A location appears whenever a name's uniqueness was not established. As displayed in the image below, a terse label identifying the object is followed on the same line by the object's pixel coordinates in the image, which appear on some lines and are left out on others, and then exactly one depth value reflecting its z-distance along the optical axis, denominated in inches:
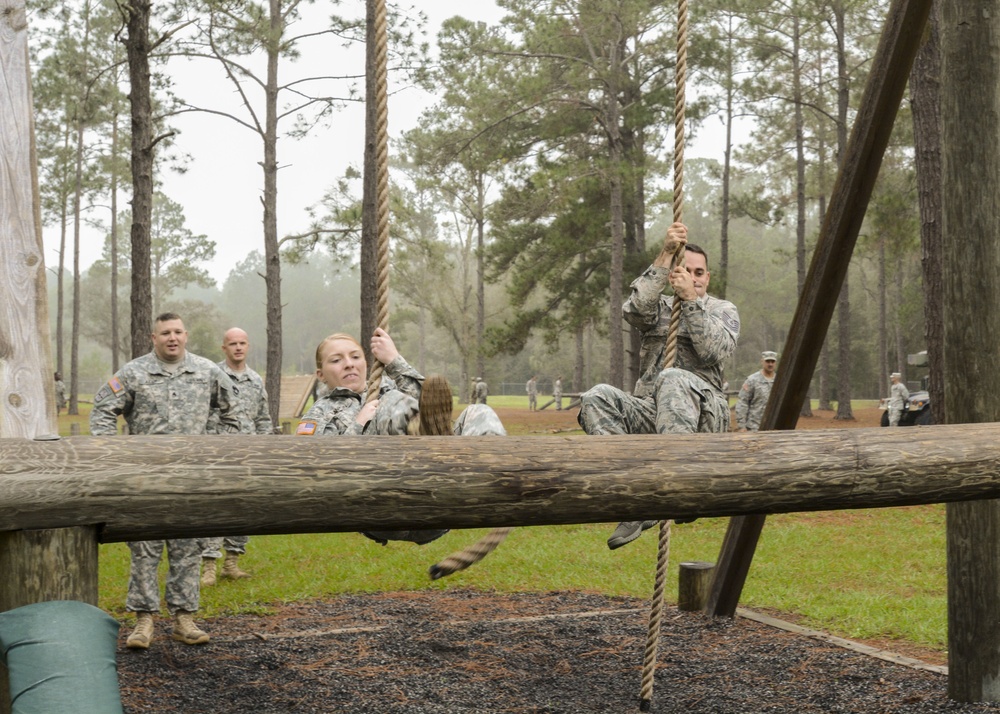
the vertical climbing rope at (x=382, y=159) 120.1
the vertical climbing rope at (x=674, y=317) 149.8
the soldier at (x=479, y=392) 974.5
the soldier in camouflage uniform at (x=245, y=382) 273.6
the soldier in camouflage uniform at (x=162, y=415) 226.4
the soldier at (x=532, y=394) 1520.7
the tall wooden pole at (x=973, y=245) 162.4
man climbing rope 159.5
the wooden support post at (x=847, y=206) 168.6
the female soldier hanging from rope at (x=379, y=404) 128.9
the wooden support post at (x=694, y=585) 266.7
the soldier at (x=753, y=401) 432.5
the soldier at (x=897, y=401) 693.9
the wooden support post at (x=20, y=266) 108.0
